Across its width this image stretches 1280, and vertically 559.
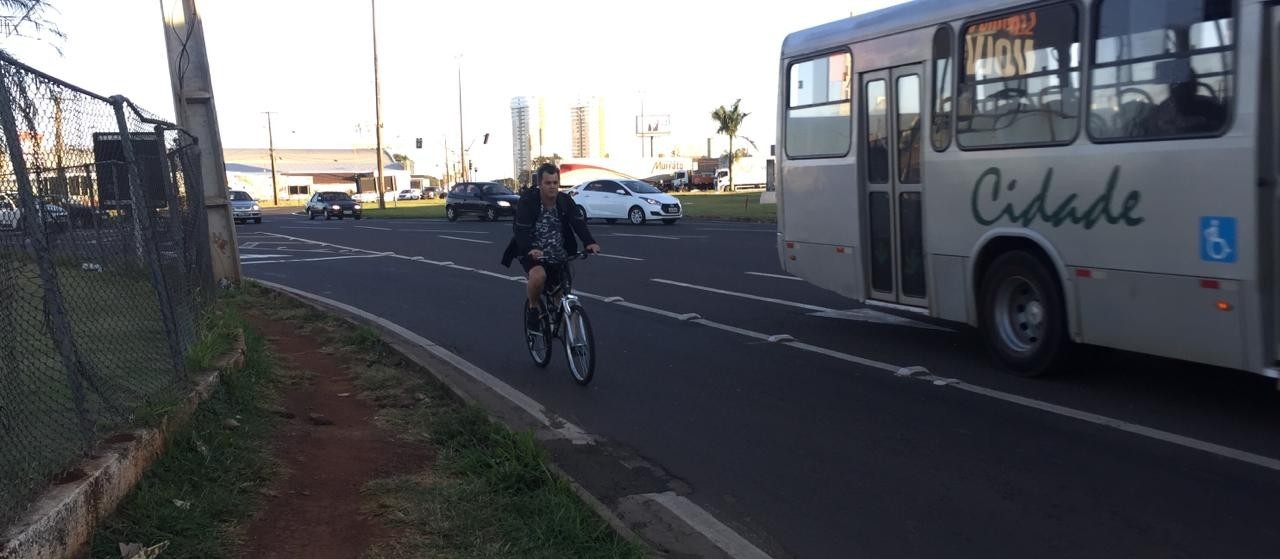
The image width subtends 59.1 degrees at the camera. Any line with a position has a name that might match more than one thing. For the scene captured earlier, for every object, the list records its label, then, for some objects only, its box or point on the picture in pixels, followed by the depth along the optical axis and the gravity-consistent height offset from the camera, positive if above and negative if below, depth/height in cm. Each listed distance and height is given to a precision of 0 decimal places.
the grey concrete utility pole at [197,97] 1401 +139
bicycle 855 -103
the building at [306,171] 11538 +351
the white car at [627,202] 3303 -36
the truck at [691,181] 9438 +53
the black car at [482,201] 4009 -19
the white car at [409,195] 10875 +39
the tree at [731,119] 9731 +576
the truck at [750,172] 11359 +136
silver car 4494 -16
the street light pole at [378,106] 5191 +436
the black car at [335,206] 4938 -18
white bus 671 +2
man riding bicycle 838 -25
